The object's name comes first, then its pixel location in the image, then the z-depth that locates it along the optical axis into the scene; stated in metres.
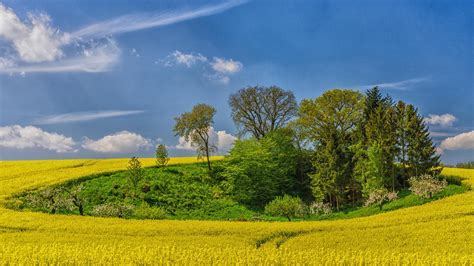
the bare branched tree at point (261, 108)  88.38
